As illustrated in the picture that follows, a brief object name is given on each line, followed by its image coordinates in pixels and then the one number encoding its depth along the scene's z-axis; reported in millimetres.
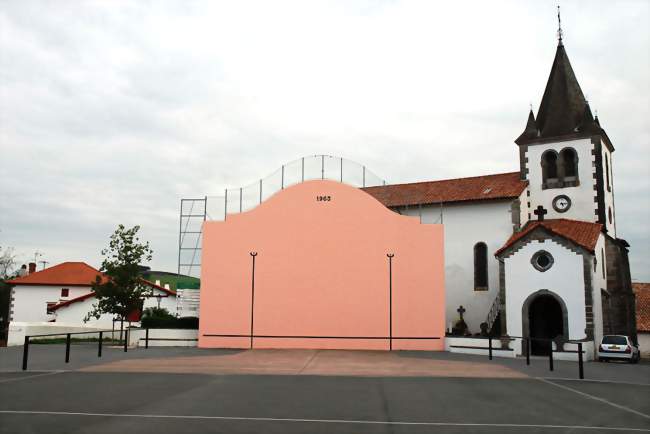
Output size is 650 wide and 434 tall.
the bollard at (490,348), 21891
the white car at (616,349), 24125
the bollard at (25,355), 15250
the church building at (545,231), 26312
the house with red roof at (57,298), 45750
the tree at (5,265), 61238
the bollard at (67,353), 17469
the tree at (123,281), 30094
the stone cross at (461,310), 32500
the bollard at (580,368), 16013
